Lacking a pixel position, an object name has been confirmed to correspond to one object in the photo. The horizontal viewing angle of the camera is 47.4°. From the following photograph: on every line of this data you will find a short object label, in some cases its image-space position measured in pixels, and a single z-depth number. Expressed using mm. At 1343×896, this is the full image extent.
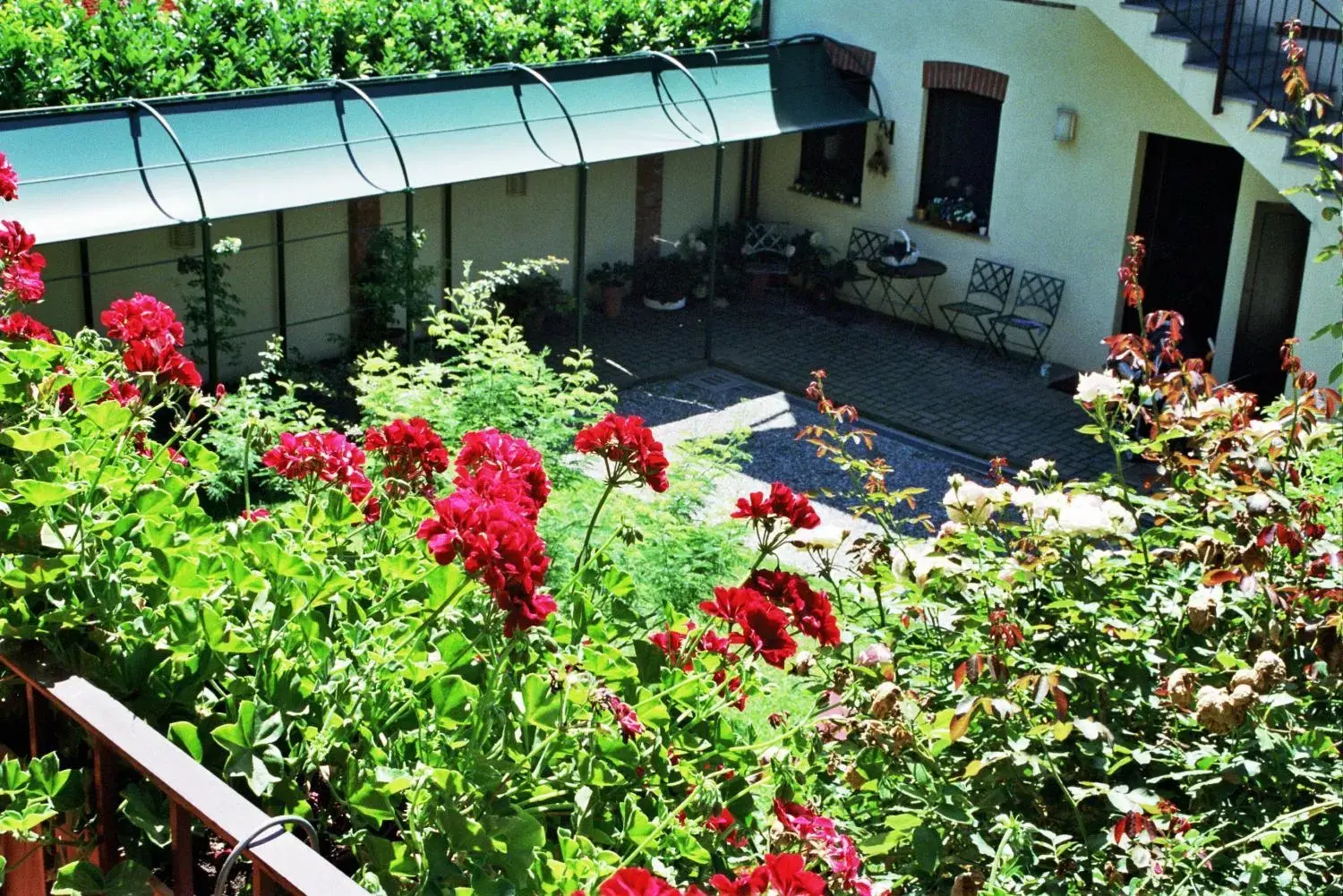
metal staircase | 11680
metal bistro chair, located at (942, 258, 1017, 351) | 14055
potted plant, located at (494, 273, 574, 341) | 13977
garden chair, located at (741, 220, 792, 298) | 15659
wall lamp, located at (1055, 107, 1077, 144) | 13242
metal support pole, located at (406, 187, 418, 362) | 11000
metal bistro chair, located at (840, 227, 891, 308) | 15164
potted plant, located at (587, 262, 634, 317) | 14922
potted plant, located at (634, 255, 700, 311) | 15219
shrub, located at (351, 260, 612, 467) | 7414
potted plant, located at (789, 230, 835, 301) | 15469
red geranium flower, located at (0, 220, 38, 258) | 3330
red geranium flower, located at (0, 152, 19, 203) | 3535
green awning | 10023
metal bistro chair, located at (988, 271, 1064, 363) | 13711
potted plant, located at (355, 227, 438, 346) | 12406
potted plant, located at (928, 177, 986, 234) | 14453
